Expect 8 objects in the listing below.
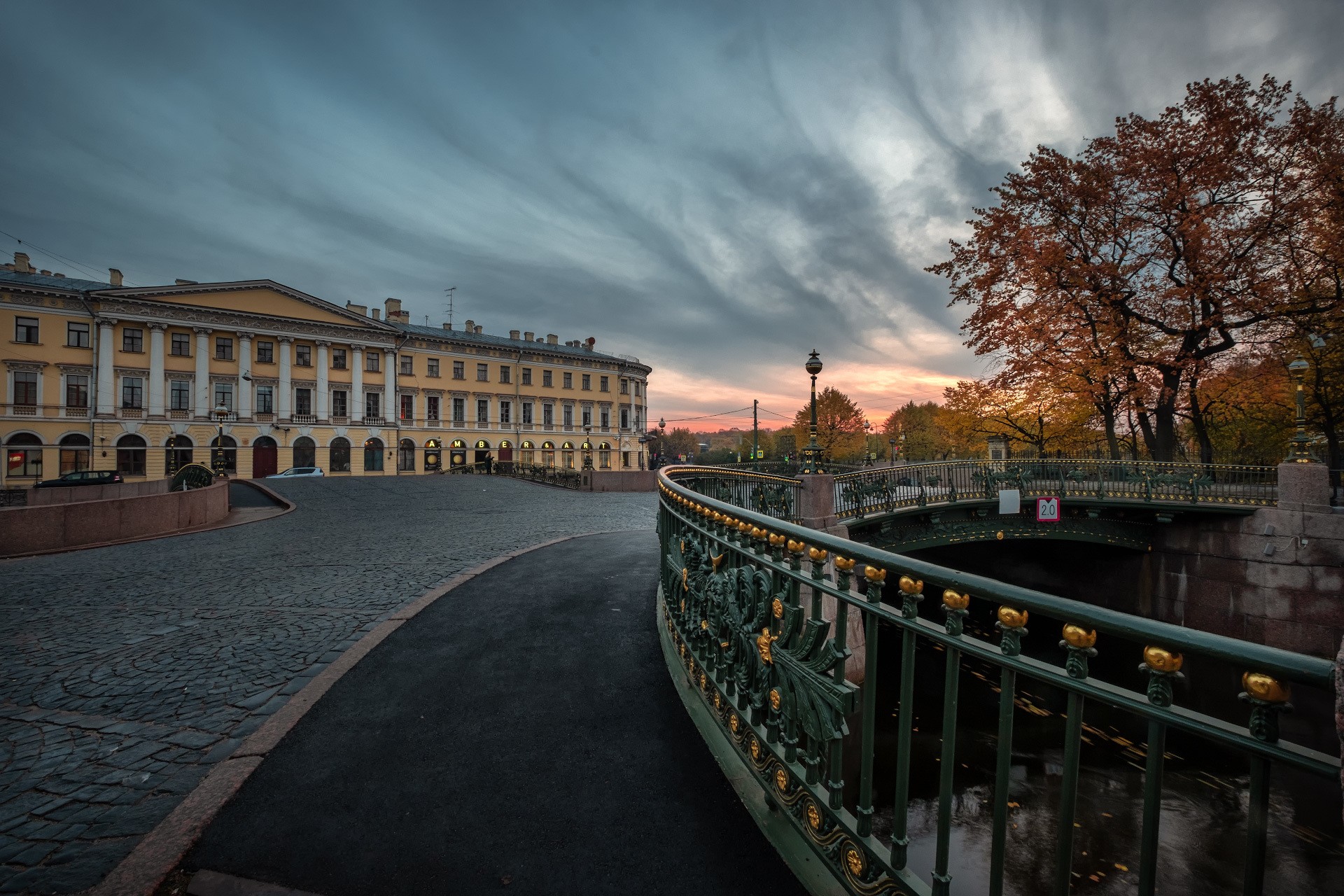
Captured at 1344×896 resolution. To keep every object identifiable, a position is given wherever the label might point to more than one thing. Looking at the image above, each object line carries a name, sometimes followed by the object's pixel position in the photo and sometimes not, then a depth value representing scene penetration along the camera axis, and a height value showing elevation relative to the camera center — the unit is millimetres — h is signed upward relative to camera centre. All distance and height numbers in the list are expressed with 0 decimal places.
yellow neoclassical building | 39031 +3899
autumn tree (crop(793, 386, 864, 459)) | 60188 +2180
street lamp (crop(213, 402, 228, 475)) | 41950 +1055
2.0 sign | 16406 -1815
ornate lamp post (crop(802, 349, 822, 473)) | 13438 -101
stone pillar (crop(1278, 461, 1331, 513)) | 14758 -897
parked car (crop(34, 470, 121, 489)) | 24875 -2481
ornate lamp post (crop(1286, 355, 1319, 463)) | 14748 +365
